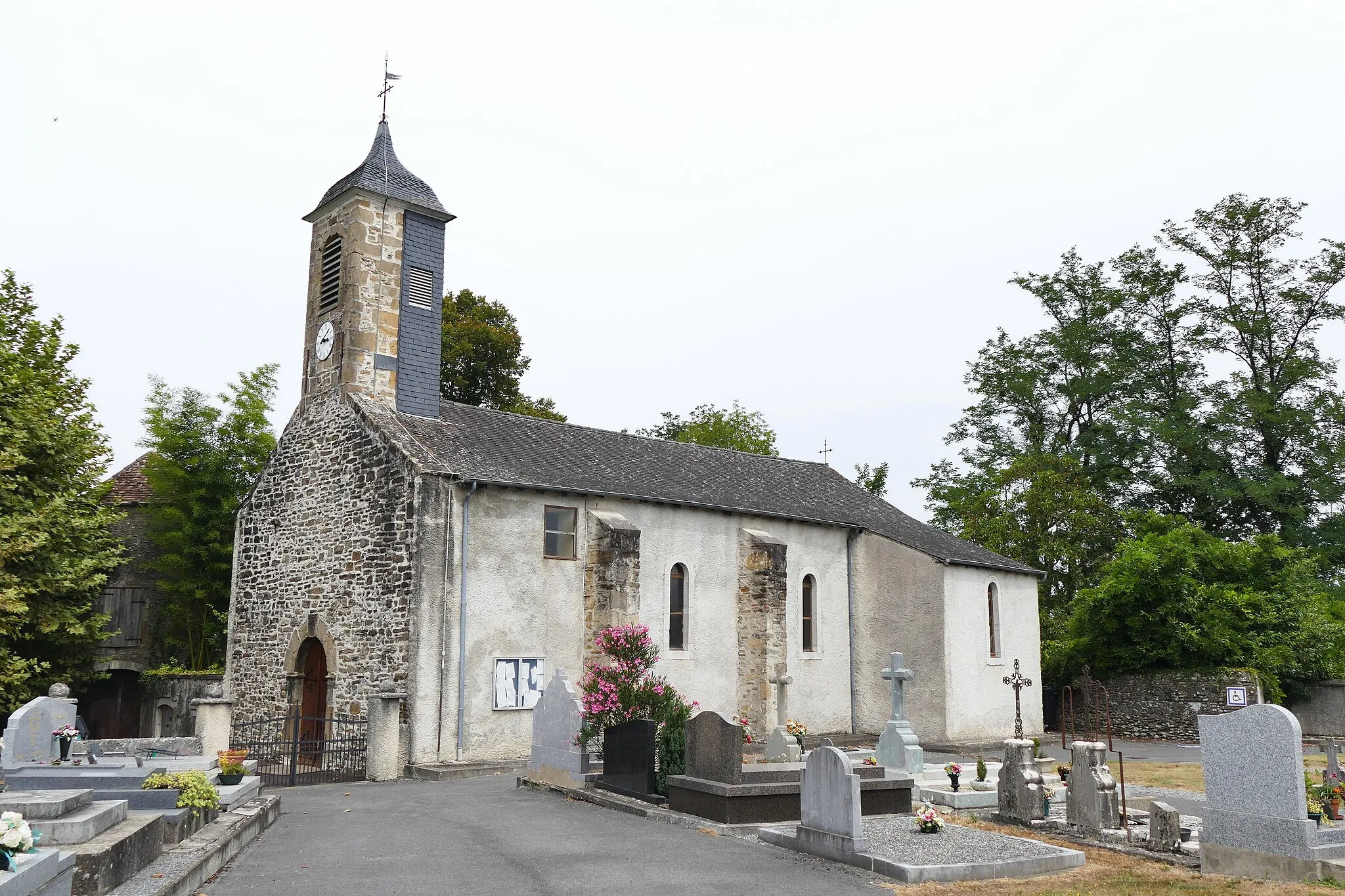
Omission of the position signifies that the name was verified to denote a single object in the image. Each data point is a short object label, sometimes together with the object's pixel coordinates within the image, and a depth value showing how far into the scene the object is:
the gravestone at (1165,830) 10.79
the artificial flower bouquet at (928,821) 11.36
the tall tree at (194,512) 27.41
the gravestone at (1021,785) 12.69
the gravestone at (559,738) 15.12
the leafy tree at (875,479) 49.59
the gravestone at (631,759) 13.89
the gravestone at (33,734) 11.84
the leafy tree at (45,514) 19.50
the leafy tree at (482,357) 36.34
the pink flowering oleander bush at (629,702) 14.69
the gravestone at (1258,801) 9.34
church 19.59
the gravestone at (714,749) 12.45
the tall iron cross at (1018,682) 20.20
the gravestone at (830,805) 10.19
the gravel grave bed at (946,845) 10.19
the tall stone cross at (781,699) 23.45
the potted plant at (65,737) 12.21
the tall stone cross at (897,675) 17.59
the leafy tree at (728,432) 48.94
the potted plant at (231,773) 13.02
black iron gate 17.62
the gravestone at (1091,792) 11.92
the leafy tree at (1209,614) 26.31
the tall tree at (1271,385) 35.28
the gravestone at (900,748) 16.31
